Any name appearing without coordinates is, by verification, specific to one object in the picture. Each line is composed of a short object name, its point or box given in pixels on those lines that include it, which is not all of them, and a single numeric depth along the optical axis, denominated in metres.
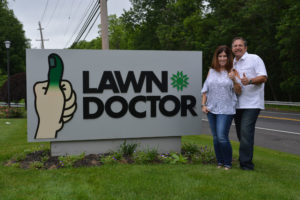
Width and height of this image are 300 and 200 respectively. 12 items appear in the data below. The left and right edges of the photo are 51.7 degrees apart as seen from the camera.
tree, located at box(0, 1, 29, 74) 44.19
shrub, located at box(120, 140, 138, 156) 5.30
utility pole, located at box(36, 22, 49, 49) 50.31
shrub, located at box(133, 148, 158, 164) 4.92
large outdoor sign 5.02
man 4.42
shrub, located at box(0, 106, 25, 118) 20.03
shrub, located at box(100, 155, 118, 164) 4.82
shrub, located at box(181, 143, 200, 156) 5.66
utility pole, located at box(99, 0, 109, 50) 9.16
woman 4.50
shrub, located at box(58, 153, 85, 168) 4.68
